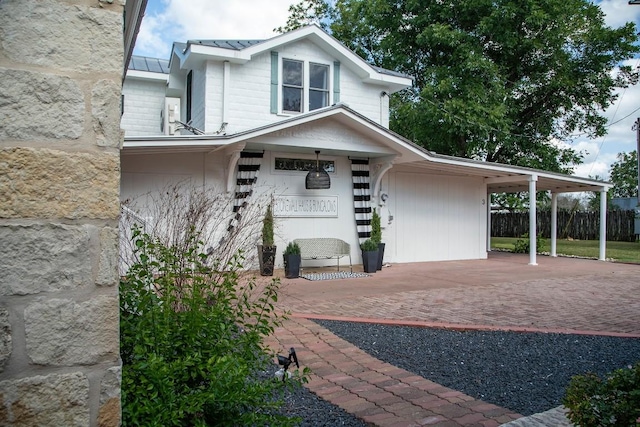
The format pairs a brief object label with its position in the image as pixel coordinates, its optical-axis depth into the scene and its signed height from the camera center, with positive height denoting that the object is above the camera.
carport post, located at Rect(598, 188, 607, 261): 14.76 +0.01
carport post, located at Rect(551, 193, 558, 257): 16.05 -0.42
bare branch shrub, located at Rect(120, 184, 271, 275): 5.21 -0.03
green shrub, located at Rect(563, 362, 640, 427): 2.25 -0.86
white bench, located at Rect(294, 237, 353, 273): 11.36 -0.70
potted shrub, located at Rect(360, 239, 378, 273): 11.22 -0.84
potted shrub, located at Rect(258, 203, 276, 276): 10.18 -0.68
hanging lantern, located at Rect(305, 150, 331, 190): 11.35 +0.88
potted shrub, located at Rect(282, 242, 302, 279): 10.28 -0.90
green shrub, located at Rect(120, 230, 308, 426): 2.31 -0.76
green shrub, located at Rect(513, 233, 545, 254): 17.84 -0.90
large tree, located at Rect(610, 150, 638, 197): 35.72 +3.56
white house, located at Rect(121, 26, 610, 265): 10.42 +1.49
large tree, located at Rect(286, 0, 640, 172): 18.66 +5.98
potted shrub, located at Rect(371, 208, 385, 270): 11.53 -0.38
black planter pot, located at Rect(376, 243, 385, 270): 11.48 -0.82
